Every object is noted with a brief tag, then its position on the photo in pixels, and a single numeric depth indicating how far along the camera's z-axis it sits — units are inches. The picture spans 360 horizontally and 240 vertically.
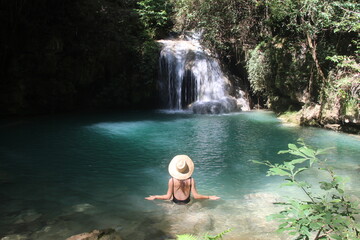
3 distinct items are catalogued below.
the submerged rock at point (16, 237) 153.3
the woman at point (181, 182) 177.2
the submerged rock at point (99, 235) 130.4
